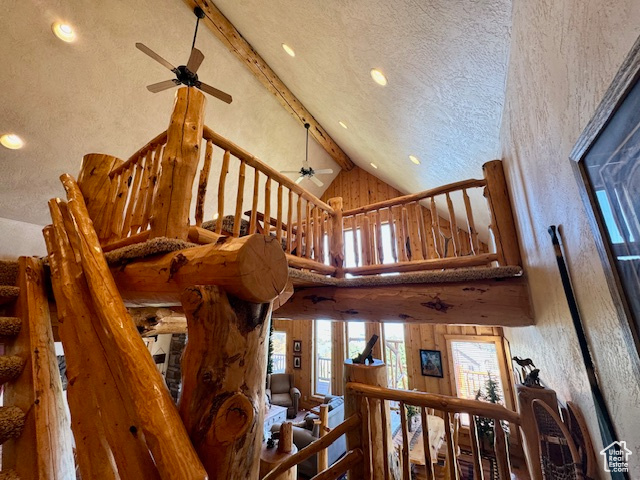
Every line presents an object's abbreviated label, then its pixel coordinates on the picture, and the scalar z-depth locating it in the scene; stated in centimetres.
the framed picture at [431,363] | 587
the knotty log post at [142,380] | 59
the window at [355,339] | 711
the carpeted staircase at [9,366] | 99
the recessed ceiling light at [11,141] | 363
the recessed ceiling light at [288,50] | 404
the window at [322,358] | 752
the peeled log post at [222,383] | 68
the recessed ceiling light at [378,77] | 292
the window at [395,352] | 655
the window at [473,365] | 548
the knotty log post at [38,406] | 97
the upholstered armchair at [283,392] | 711
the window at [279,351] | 835
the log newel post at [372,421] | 170
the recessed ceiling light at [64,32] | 329
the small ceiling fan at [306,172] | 554
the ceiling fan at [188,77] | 298
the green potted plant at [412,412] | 533
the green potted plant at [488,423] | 453
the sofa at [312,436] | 435
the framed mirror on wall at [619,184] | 54
